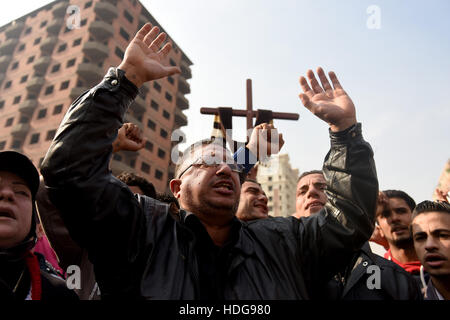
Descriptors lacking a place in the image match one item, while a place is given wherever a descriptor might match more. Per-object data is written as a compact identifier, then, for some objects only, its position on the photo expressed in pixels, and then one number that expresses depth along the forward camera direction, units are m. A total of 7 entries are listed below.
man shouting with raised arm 1.69
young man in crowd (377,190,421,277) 3.43
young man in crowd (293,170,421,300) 2.20
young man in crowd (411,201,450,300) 2.66
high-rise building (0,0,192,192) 27.92
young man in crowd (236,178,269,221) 3.72
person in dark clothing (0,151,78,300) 2.01
